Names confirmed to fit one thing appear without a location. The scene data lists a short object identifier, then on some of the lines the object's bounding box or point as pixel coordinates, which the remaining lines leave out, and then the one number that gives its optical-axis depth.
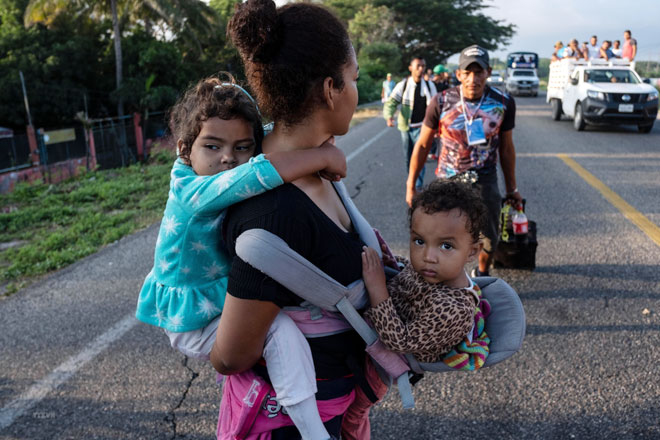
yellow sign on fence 16.45
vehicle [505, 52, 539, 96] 35.22
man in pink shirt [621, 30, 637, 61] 20.11
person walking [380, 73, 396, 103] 20.50
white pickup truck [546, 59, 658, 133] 14.31
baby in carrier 1.50
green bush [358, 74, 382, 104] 33.91
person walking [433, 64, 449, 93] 11.84
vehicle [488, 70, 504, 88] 41.56
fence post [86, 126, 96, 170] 15.98
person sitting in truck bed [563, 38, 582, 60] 23.25
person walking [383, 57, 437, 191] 8.31
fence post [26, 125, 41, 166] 15.72
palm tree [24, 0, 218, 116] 29.59
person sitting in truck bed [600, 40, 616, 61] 21.56
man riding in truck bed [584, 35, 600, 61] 22.86
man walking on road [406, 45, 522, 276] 4.14
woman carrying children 1.34
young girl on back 1.41
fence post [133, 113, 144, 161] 18.32
